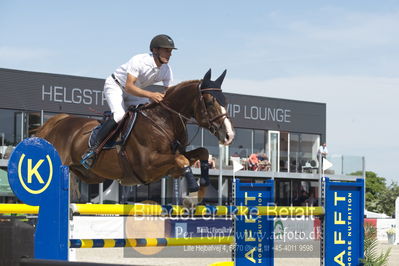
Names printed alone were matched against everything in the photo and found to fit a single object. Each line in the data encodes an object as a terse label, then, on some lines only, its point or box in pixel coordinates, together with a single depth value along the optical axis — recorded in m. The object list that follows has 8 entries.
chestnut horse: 12.95
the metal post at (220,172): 53.70
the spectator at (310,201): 57.93
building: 53.57
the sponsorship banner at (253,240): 15.00
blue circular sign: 10.32
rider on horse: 13.70
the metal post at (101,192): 50.63
